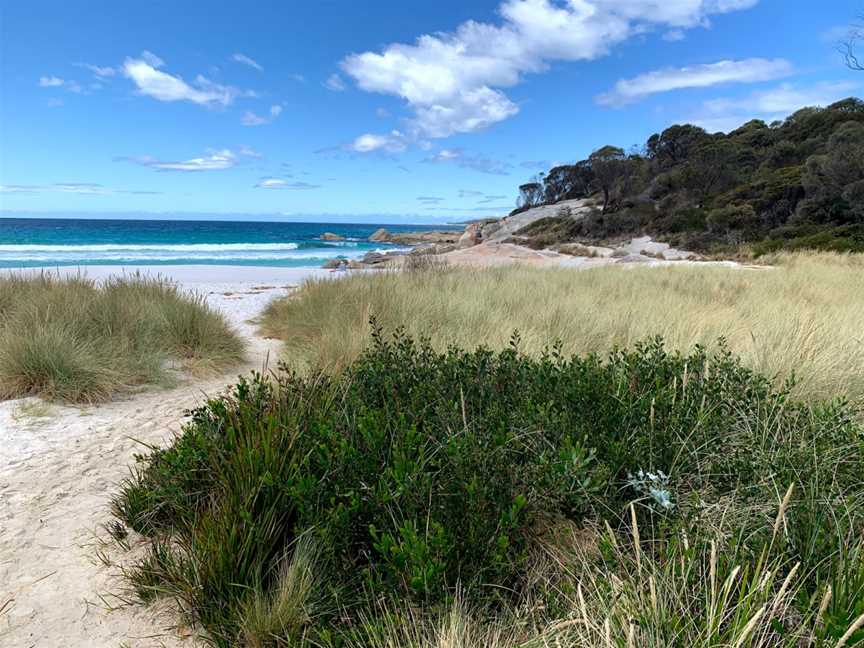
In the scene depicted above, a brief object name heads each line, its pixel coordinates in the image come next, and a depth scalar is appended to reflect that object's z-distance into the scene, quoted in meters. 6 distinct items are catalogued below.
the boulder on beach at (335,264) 23.33
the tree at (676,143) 44.31
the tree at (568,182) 49.62
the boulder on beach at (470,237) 39.48
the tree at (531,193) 53.72
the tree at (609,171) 39.22
